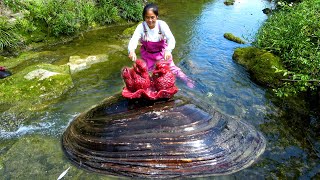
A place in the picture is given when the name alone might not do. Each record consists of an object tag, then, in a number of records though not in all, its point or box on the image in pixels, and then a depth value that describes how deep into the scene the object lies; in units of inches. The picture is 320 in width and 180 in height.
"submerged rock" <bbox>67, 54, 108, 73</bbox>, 260.5
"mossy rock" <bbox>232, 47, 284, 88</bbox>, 231.8
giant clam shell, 122.6
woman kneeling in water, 180.4
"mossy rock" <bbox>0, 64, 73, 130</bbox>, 183.7
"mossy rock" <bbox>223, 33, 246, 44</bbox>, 360.4
